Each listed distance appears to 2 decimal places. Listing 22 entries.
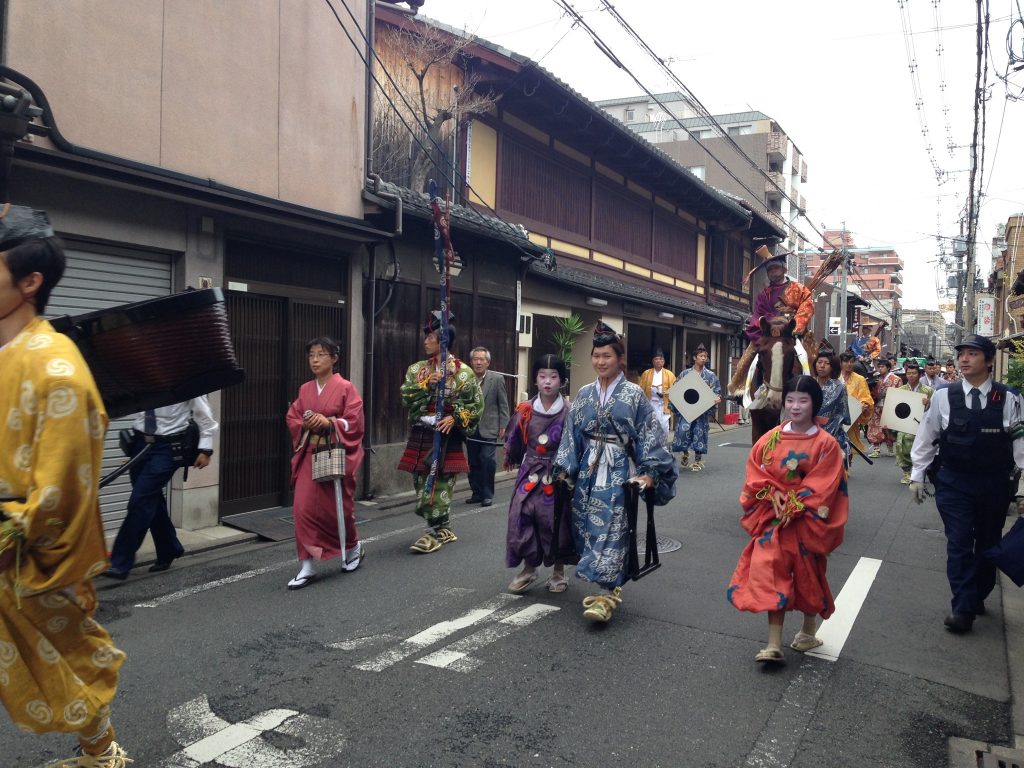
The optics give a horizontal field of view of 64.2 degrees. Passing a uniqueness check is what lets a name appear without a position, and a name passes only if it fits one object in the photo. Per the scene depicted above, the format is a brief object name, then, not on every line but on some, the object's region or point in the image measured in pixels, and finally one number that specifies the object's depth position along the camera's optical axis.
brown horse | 8.20
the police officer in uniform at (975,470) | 5.28
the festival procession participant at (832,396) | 9.20
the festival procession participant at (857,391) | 13.38
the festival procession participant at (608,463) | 5.26
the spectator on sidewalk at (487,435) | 9.83
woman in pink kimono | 6.14
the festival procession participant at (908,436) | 10.64
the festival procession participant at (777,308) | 8.54
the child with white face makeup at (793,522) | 4.51
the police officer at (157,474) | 6.18
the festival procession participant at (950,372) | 19.35
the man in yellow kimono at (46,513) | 2.56
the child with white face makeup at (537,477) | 5.71
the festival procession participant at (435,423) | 7.26
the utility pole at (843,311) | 30.82
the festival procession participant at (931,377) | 13.56
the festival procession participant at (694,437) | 13.47
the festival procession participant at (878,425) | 15.13
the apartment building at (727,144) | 47.88
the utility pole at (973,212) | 12.97
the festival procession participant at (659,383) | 14.41
